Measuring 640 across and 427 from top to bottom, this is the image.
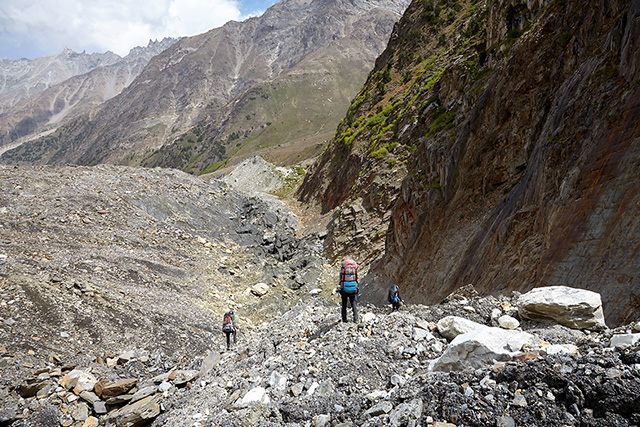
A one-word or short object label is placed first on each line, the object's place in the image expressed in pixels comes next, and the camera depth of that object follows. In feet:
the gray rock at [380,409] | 16.39
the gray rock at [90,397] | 31.68
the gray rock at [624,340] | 14.73
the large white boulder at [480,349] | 17.22
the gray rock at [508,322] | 22.02
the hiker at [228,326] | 49.19
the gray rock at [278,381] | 23.00
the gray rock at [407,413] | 14.99
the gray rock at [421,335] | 23.00
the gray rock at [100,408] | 30.66
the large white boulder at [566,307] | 19.93
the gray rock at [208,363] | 33.78
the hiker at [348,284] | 28.09
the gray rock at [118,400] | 31.07
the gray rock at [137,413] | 28.19
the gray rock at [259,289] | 74.84
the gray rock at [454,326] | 22.00
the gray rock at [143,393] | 30.84
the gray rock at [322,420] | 17.90
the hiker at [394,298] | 37.04
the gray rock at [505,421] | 12.77
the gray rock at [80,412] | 30.30
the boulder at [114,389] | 32.09
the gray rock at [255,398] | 22.20
